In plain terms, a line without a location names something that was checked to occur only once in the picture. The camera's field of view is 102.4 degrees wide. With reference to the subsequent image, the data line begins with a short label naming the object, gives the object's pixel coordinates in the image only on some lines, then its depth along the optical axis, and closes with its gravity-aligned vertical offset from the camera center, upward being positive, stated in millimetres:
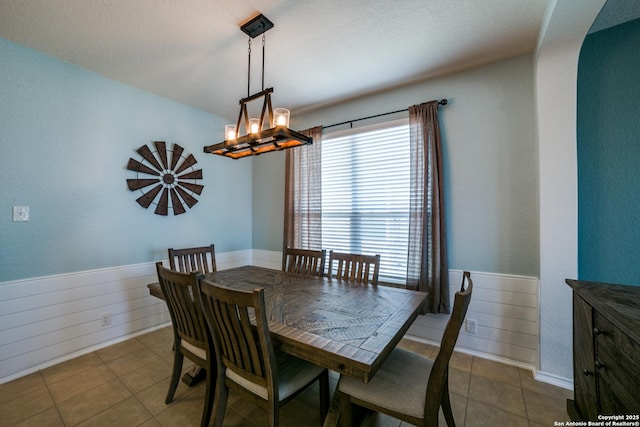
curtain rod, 2469 +1156
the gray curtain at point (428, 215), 2383 +51
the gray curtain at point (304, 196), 3170 +292
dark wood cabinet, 970 -572
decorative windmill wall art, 2791 +446
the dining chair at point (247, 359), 1146 -699
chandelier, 1726 +566
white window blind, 2703 +296
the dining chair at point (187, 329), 1458 -691
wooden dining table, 1076 -542
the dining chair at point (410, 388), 1092 -817
